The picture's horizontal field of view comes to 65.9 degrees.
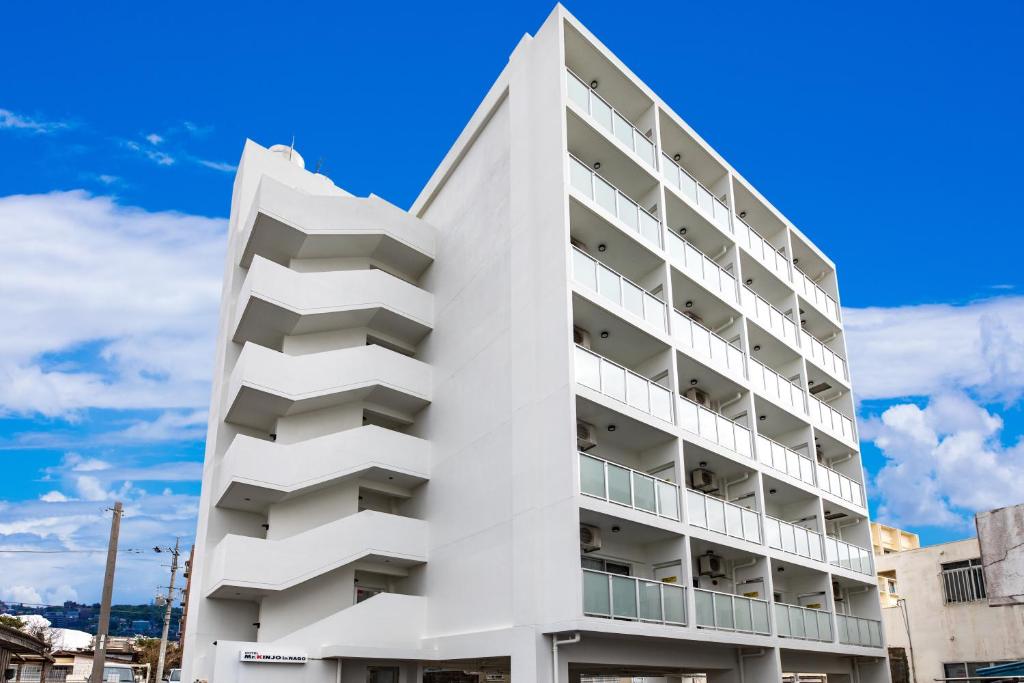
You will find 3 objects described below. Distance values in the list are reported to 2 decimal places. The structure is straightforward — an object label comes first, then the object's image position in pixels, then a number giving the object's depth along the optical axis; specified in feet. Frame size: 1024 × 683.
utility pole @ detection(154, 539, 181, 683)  140.87
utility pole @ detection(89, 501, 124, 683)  91.30
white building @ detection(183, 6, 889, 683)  63.41
